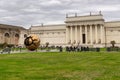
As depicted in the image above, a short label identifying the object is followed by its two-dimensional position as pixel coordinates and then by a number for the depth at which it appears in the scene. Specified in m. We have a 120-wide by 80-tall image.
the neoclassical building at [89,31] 56.79
